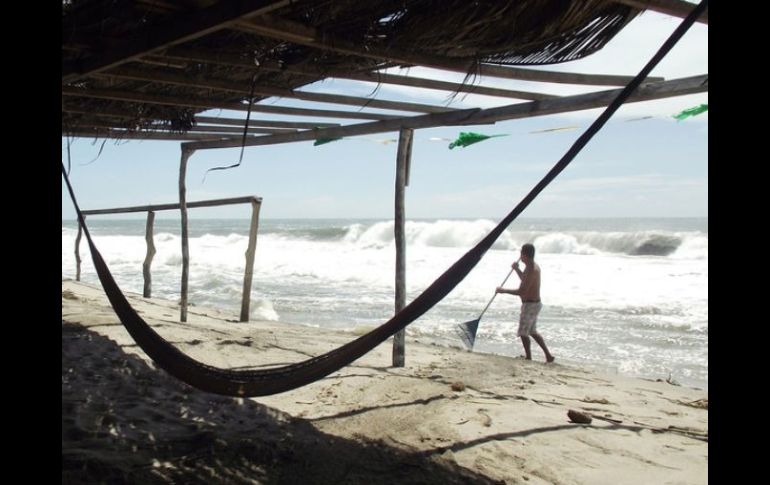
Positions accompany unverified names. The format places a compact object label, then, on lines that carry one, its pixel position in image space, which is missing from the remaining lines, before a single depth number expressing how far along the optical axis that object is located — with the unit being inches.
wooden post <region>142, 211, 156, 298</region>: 337.7
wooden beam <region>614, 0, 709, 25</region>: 74.4
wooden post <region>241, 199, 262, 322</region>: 257.9
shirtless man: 213.9
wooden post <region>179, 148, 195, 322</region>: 243.3
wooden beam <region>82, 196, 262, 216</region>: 250.5
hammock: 55.9
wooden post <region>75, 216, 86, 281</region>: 428.8
